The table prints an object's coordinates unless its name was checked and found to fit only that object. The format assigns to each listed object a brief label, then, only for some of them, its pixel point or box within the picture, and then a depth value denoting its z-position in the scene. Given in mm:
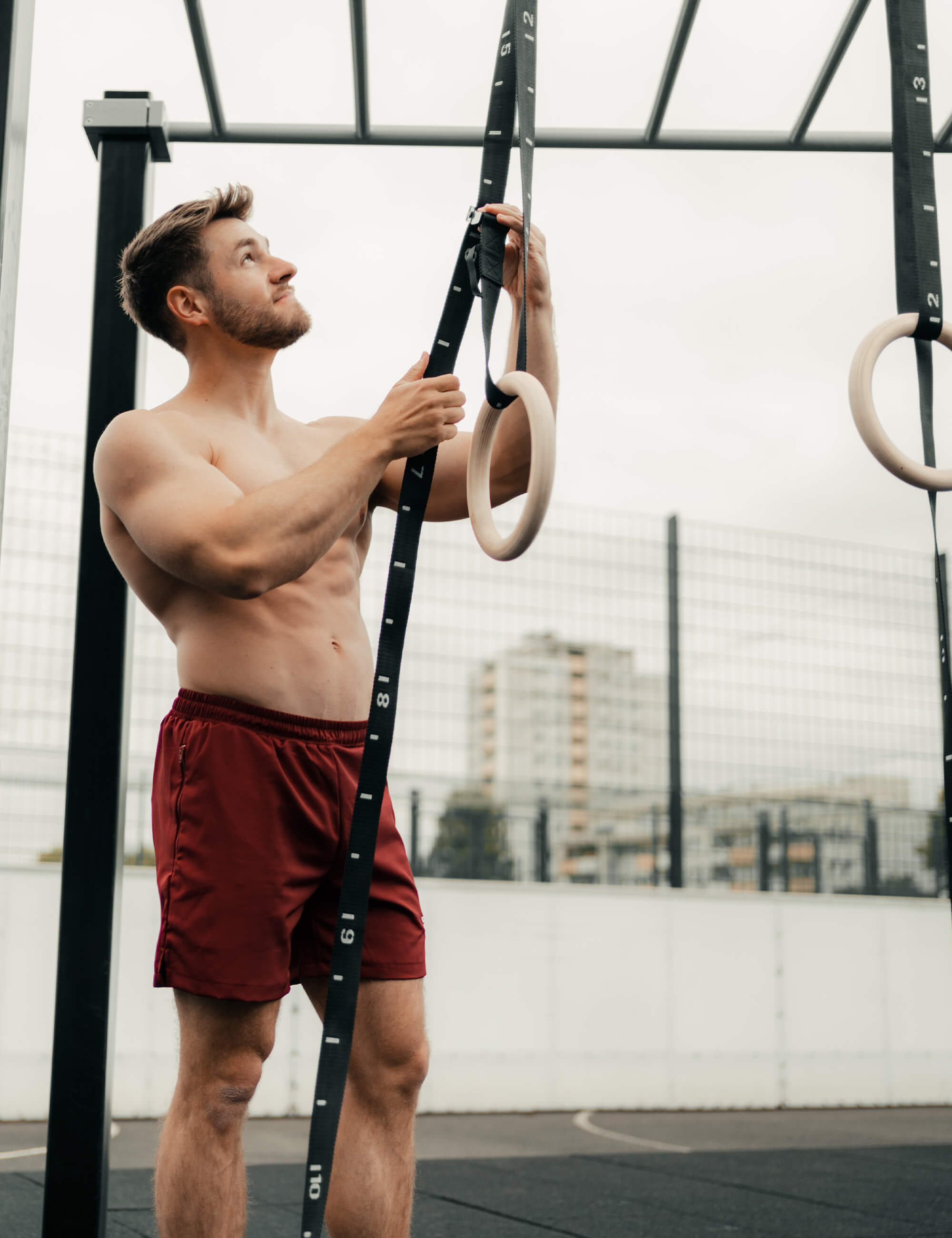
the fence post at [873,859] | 5938
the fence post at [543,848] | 5504
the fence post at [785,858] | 5793
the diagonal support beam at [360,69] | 2008
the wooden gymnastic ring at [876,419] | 1234
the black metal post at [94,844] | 1792
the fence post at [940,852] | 6016
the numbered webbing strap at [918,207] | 1279
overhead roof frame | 2189
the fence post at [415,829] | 5137
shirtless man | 1372
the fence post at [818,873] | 5906
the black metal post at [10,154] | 1674
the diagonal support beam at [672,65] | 2029
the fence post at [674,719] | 5500
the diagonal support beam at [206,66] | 1995
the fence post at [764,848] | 5762
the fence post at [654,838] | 5566
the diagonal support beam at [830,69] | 2027
